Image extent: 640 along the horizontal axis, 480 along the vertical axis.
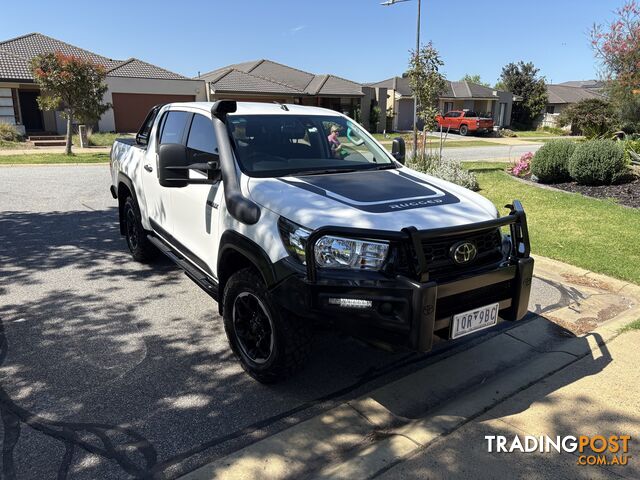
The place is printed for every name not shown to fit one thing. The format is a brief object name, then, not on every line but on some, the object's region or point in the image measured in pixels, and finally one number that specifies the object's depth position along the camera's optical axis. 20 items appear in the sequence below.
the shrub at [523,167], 12.52
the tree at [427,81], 12.80
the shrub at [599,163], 9.81
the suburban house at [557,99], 48.10
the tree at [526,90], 48.31
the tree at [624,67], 15.45
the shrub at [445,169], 10.66
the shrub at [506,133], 39.72
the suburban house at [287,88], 32.41
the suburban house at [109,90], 25.05
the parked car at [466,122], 37.97
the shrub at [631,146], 11.06
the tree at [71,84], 16.94
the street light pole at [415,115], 12.78
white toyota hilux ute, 2.87
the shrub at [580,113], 34.09
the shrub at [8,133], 22.55
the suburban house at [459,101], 42.03
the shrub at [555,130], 41.59
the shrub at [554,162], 10.66
